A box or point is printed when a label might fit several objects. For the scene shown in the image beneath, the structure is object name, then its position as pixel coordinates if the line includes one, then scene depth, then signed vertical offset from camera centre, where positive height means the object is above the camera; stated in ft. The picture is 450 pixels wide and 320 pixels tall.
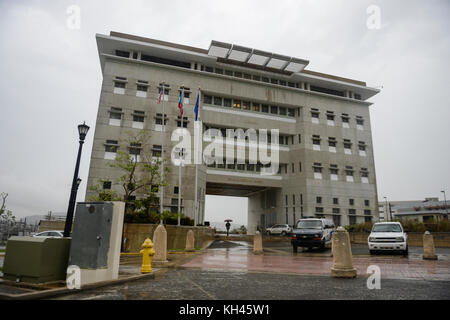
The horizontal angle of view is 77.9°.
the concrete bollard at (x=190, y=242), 60.80 -4.67
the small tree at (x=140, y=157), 104.27 +24.26
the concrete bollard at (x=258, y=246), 55.83 -4.70
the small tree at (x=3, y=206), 85.65 +3.57
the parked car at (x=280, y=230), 118.05 -3.02
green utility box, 19.13 -2.91
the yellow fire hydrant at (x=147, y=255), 26.81 -3.31
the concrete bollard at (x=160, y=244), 34.83 -3.00
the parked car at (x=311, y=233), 57.52 -2.13
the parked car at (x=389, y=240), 50.63 -2.82
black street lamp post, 37.40 +4.13
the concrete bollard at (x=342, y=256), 26.05 -3.05
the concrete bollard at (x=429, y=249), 42.98 -3.69
